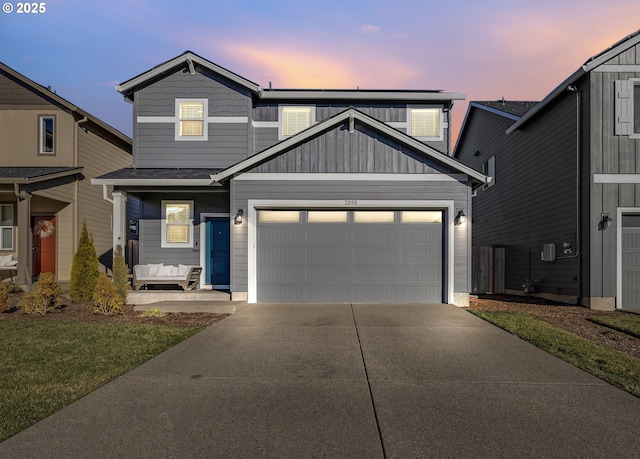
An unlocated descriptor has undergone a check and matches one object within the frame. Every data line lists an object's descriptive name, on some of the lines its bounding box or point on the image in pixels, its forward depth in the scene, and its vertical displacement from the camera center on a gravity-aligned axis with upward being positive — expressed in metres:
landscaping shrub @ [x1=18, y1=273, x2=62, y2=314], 9.55 -1.52
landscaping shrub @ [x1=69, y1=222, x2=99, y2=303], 11.28 -1.16
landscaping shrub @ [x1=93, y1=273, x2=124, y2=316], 9.53 -1.54
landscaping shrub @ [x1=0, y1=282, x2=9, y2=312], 9.66 -1.56
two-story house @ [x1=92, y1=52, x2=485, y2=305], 10.73 +0.46
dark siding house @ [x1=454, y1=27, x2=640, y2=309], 10.83 +1.39
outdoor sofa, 11.52 -1.17
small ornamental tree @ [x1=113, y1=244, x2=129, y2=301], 10.91 -1.08
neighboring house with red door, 14.59 +2.46
